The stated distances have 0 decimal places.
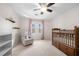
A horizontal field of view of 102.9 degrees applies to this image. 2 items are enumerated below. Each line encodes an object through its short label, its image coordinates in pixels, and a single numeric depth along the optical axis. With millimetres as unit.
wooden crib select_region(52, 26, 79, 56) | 1914
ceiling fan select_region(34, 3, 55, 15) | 1639
